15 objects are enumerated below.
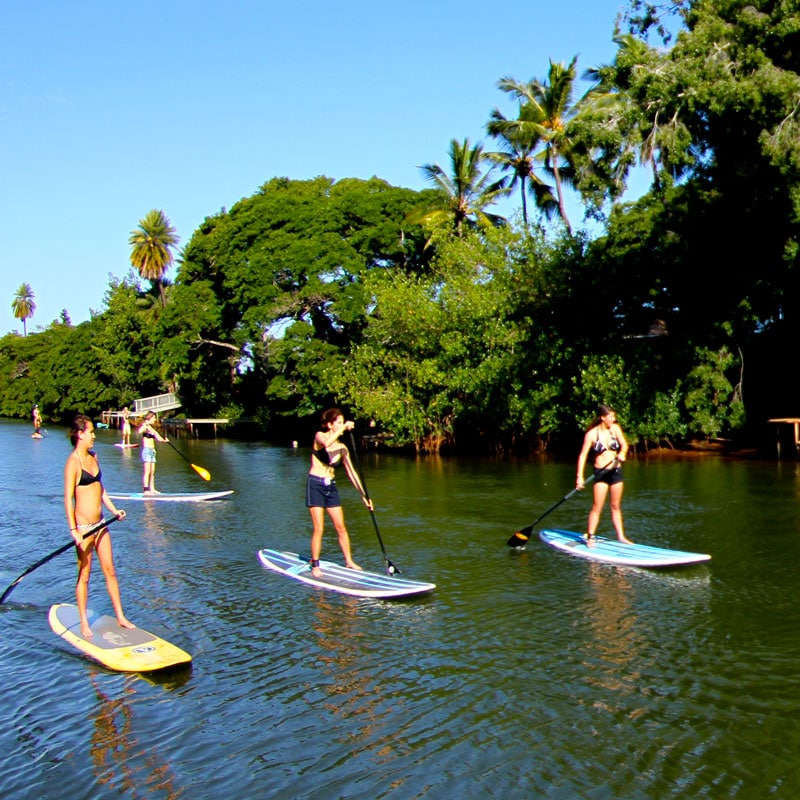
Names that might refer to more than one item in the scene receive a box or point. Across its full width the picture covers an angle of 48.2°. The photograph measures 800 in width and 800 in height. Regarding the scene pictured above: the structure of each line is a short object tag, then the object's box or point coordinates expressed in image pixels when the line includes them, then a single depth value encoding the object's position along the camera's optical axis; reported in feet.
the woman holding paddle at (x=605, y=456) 40.29
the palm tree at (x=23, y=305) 395.55
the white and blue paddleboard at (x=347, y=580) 33.58
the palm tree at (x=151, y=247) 240.12
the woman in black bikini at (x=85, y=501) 26.58
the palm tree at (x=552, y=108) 126.62
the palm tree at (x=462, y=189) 135.85
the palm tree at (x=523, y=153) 127.24
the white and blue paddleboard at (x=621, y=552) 37.96
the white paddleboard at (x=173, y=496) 66.28
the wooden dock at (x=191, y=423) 172.86
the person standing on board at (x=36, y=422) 178.81
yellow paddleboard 25.88
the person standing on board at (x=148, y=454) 68.54
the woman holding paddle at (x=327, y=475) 35.22
